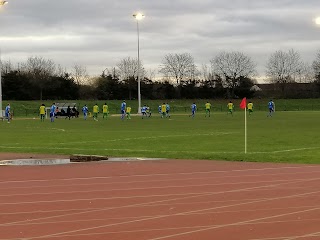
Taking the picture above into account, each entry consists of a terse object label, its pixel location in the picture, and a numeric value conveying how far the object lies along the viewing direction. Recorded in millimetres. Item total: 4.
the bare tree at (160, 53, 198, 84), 116750
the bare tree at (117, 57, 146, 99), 109262
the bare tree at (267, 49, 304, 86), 114562
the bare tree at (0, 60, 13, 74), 106475
